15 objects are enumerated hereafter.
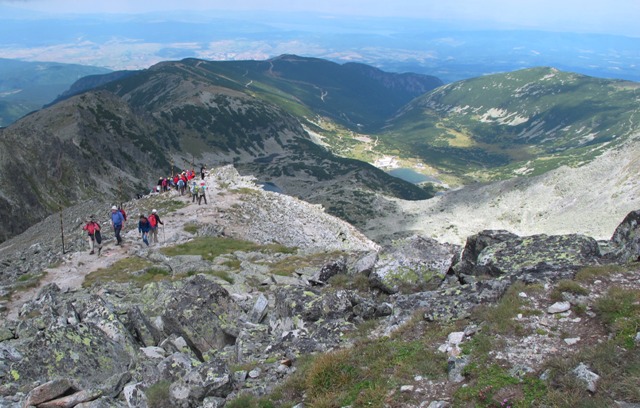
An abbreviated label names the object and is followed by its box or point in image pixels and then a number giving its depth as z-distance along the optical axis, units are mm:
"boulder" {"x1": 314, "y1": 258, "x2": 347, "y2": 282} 21266
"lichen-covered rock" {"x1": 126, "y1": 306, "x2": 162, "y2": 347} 15375
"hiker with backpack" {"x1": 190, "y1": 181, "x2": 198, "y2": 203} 48969
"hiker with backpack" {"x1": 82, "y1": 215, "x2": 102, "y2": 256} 31344
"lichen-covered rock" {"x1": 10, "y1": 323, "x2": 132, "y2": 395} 12039
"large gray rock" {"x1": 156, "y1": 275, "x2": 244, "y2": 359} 15547
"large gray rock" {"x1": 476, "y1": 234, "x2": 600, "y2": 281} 14445
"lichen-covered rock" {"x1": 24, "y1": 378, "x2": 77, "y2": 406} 10070
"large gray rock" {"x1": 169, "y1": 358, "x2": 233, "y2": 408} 10430
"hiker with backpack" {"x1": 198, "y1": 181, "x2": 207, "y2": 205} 48594
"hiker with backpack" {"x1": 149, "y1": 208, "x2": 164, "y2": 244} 34656
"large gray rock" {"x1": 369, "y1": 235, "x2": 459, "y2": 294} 18328
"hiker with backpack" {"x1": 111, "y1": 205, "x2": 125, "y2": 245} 32219
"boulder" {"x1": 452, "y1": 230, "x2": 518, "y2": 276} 18675
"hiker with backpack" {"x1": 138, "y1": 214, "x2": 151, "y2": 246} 34031
